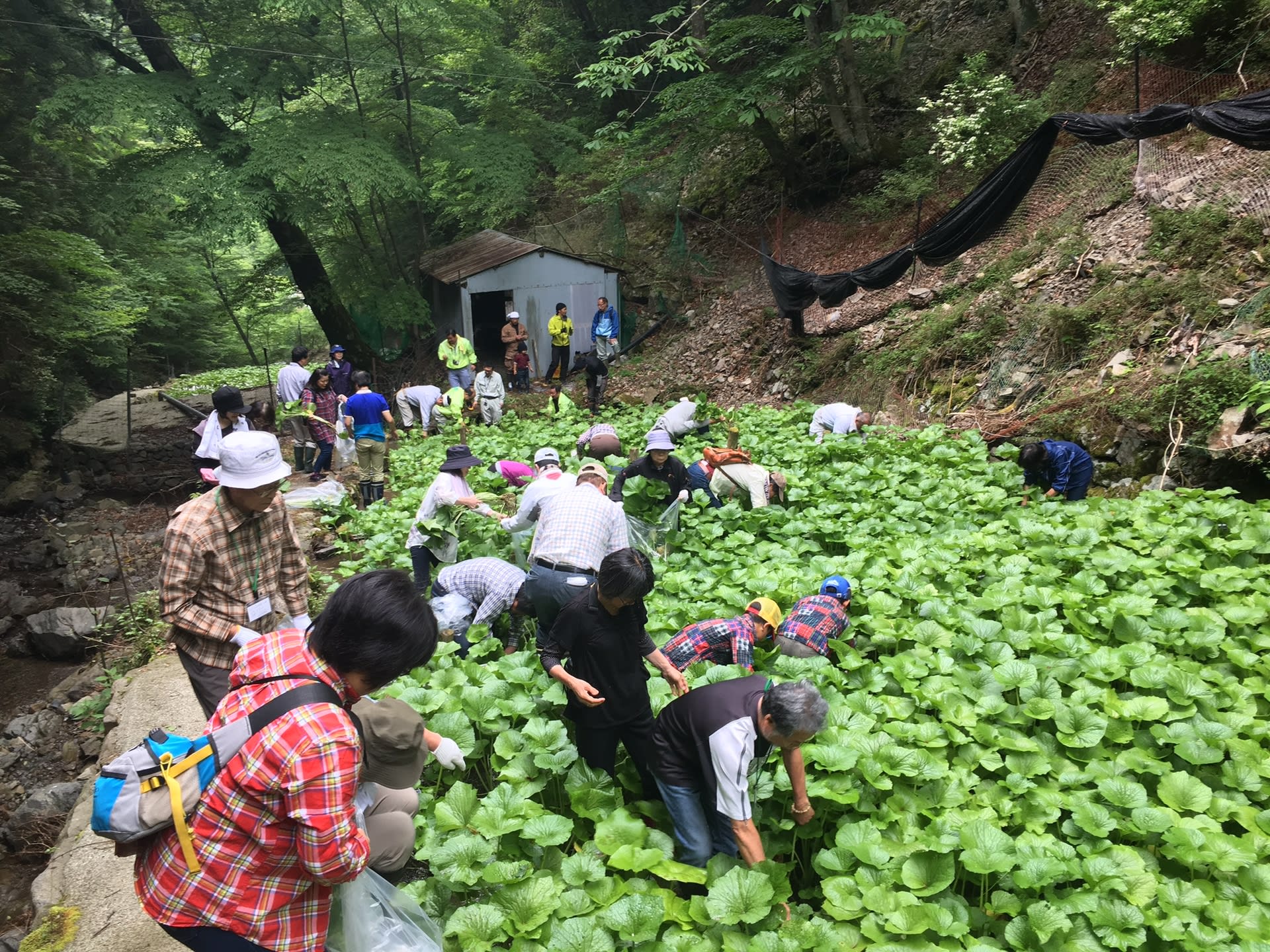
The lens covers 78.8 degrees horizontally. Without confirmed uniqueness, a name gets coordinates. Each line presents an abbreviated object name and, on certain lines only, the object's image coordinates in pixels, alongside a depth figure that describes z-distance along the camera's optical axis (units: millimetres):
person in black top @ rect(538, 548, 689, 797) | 3215
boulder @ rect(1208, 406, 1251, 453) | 6566
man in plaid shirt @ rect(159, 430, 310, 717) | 3273
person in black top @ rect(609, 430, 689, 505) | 6637
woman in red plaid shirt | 1874
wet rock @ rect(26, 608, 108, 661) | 7891
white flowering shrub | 12336
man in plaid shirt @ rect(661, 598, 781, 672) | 4203
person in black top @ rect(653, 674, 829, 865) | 2680
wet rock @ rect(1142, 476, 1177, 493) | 6867
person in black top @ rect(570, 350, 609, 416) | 13633
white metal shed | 17172
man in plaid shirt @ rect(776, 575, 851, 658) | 4391
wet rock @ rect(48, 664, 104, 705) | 6844
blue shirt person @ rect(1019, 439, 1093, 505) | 7020
